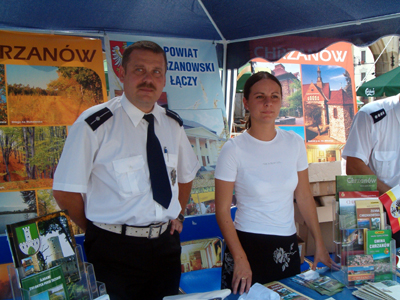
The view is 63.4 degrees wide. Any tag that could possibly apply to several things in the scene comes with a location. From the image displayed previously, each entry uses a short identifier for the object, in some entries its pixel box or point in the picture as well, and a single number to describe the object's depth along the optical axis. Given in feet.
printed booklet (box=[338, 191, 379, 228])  4.73
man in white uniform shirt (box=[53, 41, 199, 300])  5.08
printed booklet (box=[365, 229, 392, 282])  4.62
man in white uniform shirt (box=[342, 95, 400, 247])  6.76
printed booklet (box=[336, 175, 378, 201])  4.77
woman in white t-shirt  5.33
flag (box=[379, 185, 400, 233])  5.05
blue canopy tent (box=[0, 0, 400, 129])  7.95
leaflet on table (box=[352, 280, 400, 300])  4.09
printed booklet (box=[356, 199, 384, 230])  4.73
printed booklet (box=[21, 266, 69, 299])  3.04
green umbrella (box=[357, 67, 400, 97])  16.46
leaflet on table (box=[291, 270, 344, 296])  4.41
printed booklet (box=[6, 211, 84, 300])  3.09
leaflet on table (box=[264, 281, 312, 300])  4.19
